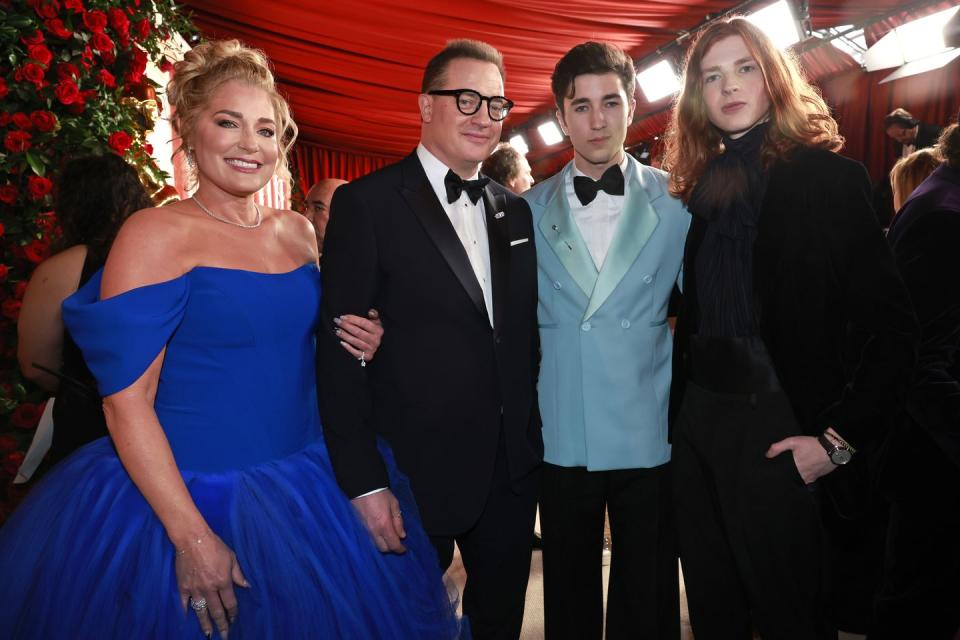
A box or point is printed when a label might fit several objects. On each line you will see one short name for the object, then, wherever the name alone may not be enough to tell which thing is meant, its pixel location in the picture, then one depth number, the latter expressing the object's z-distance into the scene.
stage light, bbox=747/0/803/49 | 4.92
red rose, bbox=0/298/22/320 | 2.21
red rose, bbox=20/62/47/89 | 2.18
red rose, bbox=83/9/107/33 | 2.41
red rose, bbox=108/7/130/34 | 2.54
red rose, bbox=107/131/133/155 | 2.49
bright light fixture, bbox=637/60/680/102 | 6.40
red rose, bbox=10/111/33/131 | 2.19
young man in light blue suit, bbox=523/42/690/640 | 1.89
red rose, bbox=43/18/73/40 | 2.27
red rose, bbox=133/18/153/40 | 2.76
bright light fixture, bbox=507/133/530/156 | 9.52
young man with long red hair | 1.48
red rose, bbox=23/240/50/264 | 2.22
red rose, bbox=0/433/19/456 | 2.25
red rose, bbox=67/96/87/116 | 2.39
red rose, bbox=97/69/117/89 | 2.53
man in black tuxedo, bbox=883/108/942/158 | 4.61
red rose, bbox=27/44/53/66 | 2.19
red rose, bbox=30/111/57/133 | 2.23
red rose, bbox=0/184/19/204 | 2.19
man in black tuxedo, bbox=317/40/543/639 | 1.55
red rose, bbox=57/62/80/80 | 2.37
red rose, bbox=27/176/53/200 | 2.20
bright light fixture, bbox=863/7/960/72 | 3.98
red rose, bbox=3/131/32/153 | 2.17
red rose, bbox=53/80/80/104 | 2.29
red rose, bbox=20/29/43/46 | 2.21
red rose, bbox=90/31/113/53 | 2.44
